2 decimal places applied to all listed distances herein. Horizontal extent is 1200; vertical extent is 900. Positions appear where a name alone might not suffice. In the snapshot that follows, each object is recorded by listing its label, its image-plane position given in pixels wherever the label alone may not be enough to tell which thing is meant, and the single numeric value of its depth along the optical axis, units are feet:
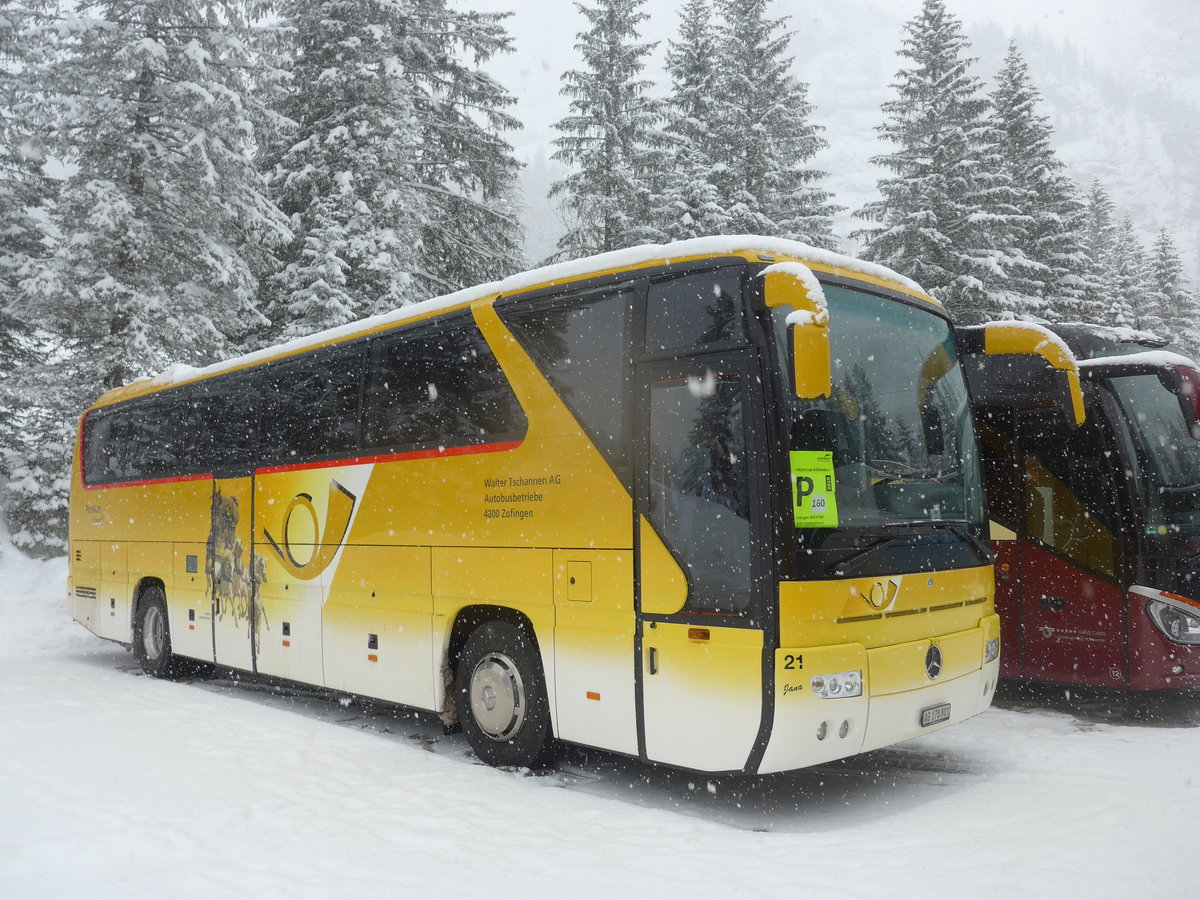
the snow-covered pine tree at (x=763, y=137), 84.38
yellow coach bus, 17.99
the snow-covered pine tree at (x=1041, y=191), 95.91
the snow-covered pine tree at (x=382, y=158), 66.23
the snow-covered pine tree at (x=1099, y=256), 99.66
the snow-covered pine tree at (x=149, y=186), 60.49
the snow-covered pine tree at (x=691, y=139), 78.02
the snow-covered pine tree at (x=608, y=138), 88.02
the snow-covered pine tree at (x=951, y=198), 80.28
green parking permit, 17.98
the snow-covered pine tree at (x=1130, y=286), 137.22
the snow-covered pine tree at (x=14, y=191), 69.41
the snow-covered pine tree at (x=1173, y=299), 153.89
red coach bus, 26.40
